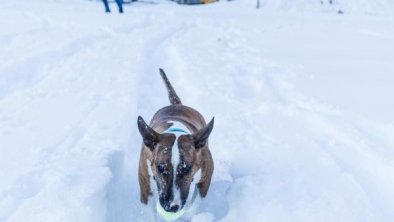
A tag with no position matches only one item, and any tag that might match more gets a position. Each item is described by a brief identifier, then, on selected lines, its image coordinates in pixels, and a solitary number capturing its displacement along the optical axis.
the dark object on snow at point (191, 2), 25.94
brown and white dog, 3.47
